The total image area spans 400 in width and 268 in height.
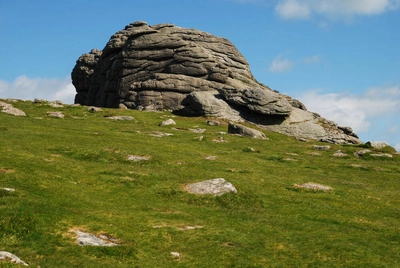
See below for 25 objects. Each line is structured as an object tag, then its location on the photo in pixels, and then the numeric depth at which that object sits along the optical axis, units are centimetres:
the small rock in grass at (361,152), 5670
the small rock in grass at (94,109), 7928
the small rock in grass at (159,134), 5882
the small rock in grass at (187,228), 2269
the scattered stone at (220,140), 5979
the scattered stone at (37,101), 8346
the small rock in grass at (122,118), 7366
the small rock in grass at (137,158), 4012
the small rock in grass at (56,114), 6850
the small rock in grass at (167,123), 7239
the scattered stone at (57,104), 8076
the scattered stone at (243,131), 6906
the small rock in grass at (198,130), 6919
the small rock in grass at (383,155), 5547
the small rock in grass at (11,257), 1537
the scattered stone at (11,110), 6494
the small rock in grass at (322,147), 6153
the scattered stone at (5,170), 3023
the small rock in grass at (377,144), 6506
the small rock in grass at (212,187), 3017
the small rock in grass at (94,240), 1929
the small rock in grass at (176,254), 1905
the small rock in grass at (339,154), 5667
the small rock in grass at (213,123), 8006
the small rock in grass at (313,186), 3519
